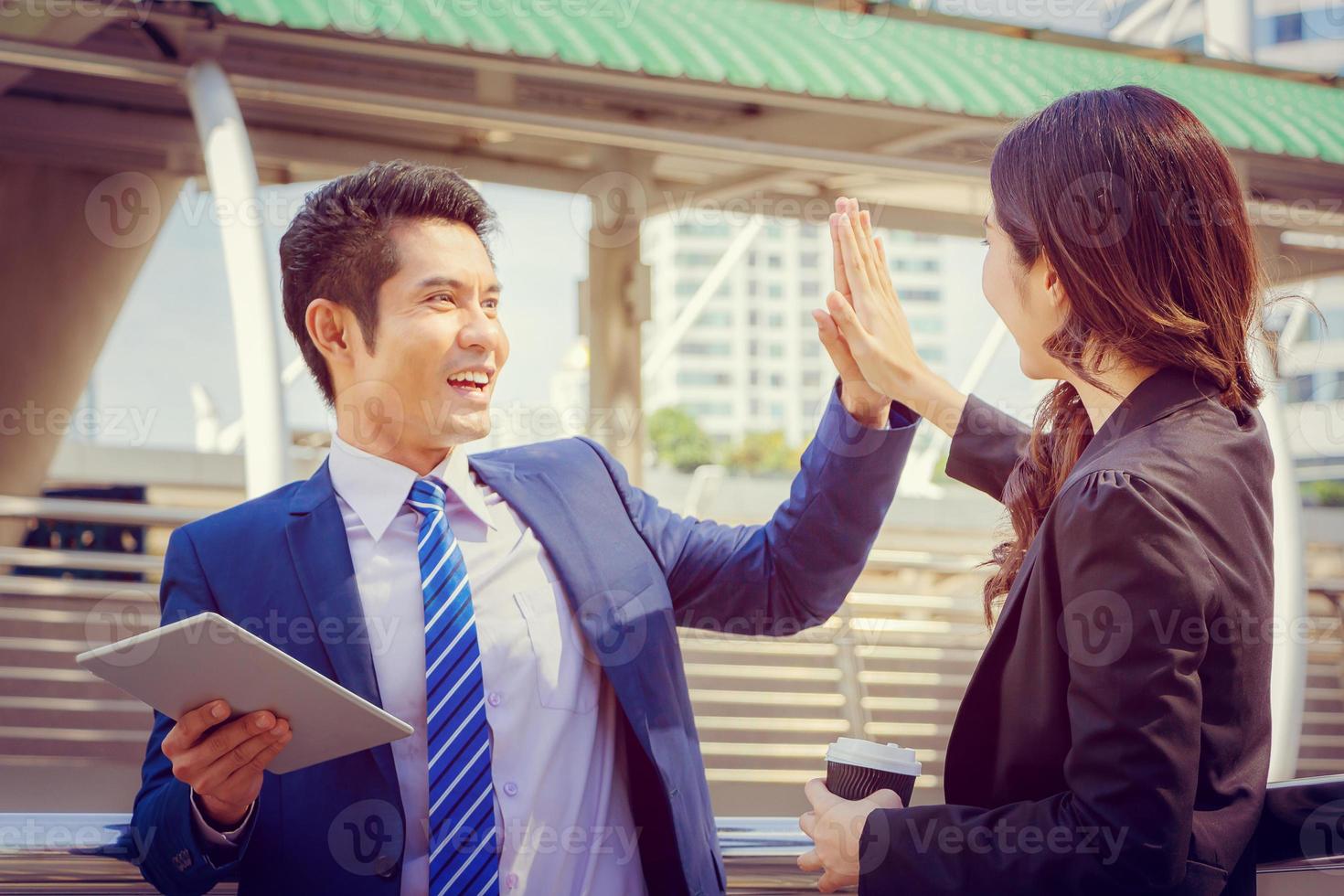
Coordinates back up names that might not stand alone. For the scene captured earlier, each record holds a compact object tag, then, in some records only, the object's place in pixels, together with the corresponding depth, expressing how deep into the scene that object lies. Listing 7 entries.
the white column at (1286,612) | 5.93
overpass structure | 5.16
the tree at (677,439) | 94.56
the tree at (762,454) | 86.54
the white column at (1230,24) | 8.47
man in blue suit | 1.94
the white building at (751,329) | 138.50
